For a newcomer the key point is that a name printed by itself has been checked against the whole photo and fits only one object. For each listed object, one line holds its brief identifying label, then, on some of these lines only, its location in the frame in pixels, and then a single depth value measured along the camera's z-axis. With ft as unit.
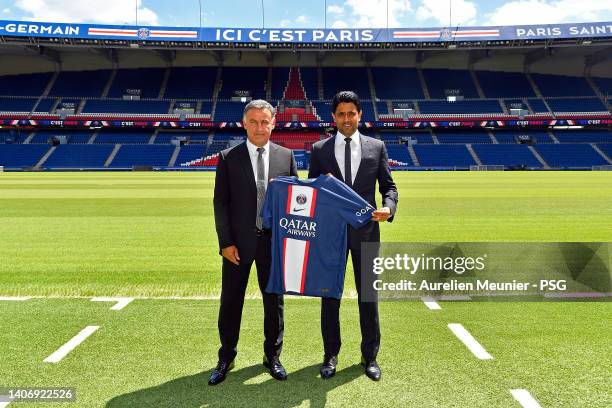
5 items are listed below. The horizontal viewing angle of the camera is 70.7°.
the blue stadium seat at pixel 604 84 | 167.94
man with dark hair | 9.93
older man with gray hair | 9.75
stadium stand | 143.02
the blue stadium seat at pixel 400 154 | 142.72
